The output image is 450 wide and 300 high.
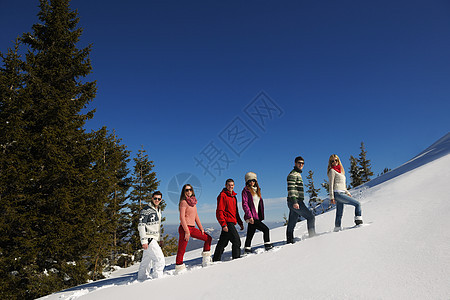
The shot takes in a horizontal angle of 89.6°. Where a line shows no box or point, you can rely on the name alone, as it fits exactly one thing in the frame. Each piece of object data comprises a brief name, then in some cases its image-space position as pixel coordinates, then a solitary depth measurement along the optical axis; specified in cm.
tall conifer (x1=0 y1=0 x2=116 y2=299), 975
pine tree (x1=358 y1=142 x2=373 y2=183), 4391
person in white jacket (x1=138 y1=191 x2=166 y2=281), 548
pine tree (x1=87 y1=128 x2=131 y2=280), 1325
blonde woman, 572
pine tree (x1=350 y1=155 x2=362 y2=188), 4216
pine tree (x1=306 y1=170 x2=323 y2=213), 3853
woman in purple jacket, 614
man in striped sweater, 608
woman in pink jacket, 564
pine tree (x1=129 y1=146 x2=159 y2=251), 2503
